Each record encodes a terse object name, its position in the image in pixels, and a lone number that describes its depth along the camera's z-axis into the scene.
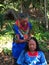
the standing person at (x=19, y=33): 2.35
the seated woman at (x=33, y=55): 1.98
